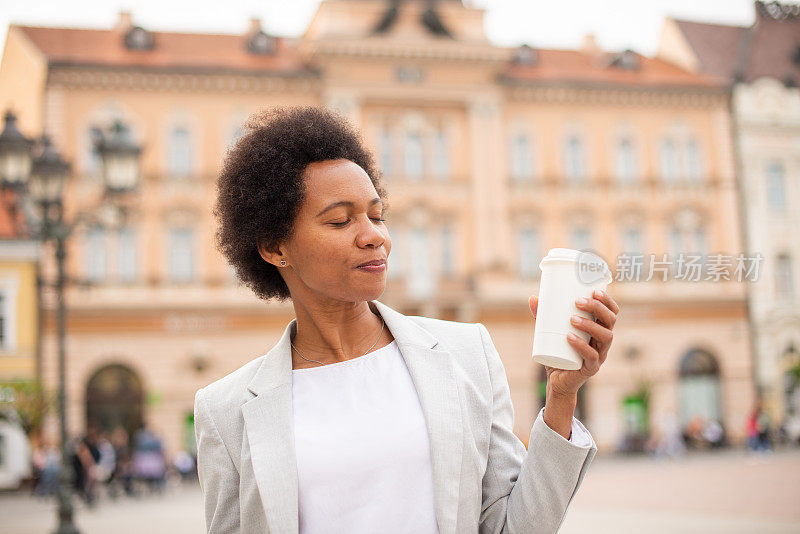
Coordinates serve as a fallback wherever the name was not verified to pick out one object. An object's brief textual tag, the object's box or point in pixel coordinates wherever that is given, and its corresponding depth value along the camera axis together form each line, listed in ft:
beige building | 91.91
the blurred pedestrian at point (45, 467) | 73.67
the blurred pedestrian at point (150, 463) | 70.03
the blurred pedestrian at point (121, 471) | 70.89
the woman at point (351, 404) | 7.18
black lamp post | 37.01
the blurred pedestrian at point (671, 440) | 90.63
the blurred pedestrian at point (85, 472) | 60.82
